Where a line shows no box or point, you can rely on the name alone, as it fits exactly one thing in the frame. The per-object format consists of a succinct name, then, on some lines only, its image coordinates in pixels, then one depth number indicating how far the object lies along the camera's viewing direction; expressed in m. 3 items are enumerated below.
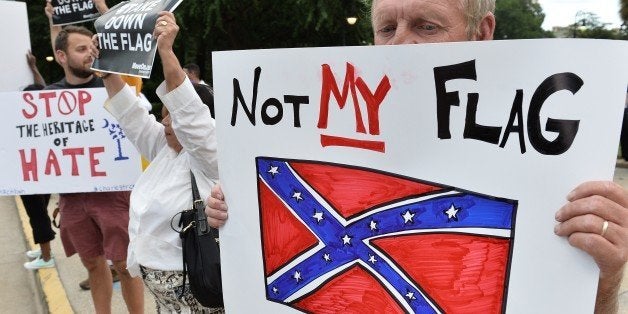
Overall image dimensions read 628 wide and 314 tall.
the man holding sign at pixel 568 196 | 0.90
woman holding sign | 2.09
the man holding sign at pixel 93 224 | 3.29
